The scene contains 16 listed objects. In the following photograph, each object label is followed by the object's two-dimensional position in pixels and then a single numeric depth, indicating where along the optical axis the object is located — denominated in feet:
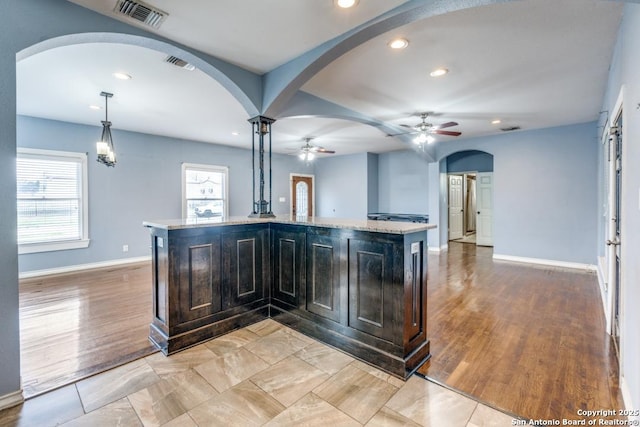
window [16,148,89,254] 15.84
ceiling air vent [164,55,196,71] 9.68
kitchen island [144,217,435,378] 7.39
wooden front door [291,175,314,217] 30.27
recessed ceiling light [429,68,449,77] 10.52
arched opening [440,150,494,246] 25.40
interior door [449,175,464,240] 28.60
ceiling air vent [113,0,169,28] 6.95
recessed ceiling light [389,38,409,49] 8.67
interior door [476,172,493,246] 25.89
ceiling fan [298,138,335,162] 22.41
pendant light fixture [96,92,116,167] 13.16
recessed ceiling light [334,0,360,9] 6.81
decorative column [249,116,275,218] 11.22
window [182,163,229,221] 22.22
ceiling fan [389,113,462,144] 15.84
